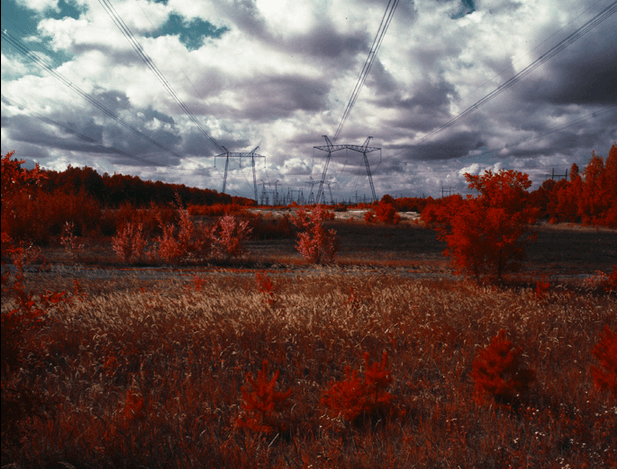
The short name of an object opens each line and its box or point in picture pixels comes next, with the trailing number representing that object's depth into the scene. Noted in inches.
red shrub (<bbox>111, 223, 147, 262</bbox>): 623.8
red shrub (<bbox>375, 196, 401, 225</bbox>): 1887.3
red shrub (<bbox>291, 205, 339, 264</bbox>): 652.1
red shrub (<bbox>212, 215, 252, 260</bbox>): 657.0
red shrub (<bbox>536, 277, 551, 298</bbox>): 298.0
